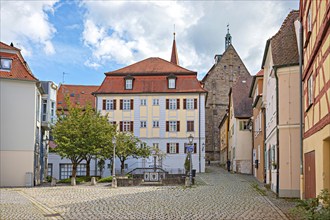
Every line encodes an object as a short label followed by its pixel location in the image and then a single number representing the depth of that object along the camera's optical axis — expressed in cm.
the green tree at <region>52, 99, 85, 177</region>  4018
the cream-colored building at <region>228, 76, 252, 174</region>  4894
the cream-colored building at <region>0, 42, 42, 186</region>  3847
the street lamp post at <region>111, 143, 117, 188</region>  3415
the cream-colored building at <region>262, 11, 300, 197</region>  2306
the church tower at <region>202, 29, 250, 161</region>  7719
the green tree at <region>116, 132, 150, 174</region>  4516
